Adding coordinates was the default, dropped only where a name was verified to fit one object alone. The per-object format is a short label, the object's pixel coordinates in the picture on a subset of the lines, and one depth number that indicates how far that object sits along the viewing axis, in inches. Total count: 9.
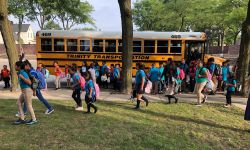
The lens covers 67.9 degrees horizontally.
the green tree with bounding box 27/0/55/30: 945.8
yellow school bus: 396.2
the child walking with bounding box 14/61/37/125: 179.3
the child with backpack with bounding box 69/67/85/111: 220.8
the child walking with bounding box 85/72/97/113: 214.8
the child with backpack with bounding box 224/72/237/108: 257.8
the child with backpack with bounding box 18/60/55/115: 183.9
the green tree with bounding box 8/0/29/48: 922.6
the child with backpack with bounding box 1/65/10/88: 365.4
